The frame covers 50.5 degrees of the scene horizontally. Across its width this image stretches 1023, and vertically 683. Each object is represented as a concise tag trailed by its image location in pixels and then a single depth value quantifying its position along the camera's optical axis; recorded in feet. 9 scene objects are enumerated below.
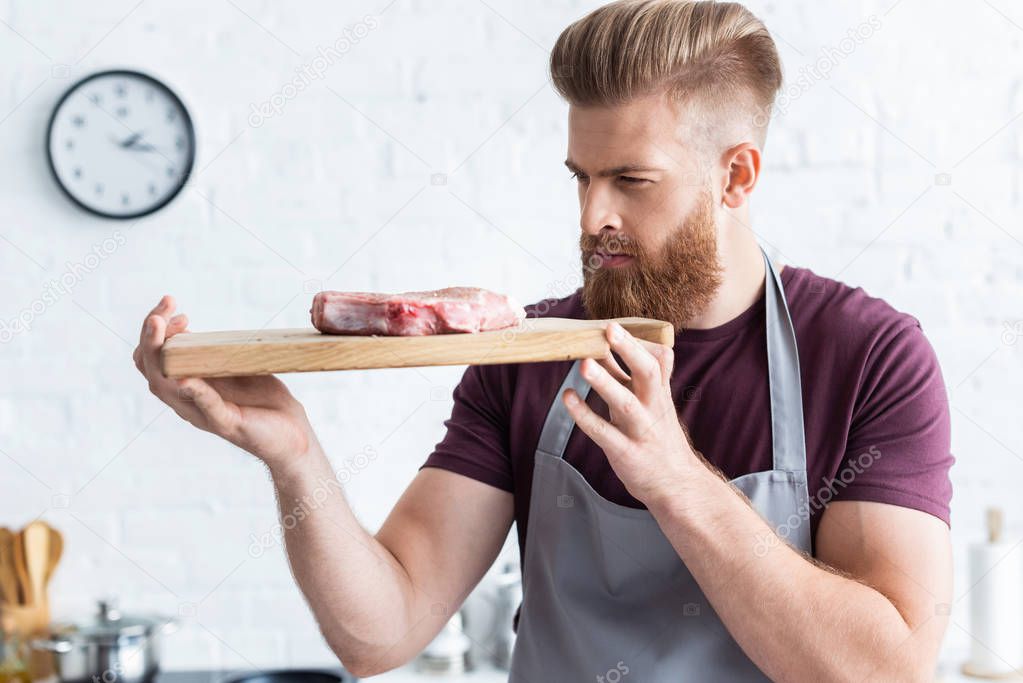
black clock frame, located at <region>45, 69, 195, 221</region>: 7.76
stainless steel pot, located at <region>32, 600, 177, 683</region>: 7.11
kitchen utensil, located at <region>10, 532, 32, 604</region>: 7.77
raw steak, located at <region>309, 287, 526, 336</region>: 3.77
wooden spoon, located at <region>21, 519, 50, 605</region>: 7.73
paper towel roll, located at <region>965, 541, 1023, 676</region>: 7.23
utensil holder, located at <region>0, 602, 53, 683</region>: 7.45
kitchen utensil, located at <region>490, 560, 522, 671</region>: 7.59
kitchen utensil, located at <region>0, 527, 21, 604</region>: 7.73
